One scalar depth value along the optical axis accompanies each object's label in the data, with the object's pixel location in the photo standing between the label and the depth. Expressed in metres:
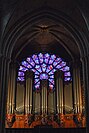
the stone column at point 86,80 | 17.10
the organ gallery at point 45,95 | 21.55
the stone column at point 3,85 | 16.75
